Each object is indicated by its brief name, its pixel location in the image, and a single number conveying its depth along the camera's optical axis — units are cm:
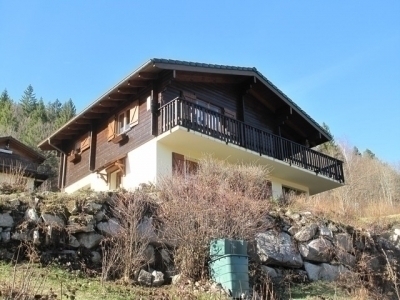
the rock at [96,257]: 973
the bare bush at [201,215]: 998
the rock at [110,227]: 1014
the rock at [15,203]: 964
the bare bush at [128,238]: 928
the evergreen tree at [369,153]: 6284
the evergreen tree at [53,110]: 5428
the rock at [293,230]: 1306
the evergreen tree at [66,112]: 4851
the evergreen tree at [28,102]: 5756
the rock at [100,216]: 1028
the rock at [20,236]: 920
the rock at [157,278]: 935
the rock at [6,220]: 930
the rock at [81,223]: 974
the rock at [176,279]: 948
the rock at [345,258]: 1301
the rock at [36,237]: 922
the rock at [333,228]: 1375
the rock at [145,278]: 923
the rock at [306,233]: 1305
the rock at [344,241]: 1341
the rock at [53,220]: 954
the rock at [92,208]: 1027
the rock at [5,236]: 914
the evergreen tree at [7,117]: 4862
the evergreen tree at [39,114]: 5179
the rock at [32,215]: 950
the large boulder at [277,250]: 1183
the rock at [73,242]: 965
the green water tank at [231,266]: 898
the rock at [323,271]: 1232
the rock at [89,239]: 982
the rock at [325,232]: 1342
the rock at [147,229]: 1029
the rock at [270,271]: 1130
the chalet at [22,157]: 2680
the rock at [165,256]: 1036
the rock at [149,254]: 1010
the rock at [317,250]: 1273
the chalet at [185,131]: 1652
